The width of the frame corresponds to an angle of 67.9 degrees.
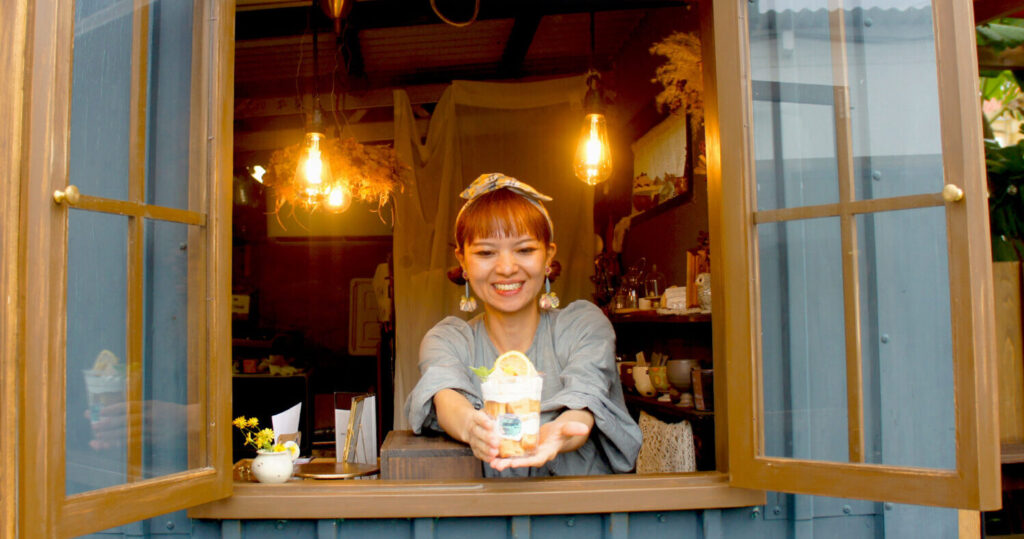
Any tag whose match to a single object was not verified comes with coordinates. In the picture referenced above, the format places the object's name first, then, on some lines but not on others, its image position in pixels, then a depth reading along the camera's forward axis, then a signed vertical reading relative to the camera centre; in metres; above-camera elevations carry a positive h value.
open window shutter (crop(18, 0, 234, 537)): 1.71 +0.17
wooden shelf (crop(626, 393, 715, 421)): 3.36 -0.44
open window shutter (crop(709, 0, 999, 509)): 1.86 +0.17
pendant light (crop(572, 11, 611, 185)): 4.45 +1.05
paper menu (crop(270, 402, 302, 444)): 2.61 -0.33
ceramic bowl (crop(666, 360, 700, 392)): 3.57 -0.26
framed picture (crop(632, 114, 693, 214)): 4.45 +0.97
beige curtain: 5.16 +1.00
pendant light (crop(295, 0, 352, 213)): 4.61 +0.97
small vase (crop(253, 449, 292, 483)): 2.33 -0.43
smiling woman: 2.51 -0.07
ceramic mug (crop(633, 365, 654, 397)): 4.09 -0.34
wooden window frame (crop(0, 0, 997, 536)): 1.85 -0.17
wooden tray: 2.45 -0.48
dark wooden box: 2.35 -0.43
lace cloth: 3.52 -0.62
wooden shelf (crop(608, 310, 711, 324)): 3.60 +0.00
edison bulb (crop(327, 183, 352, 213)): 5.08 +0.88
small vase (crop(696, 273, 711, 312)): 3.57 +0.12
